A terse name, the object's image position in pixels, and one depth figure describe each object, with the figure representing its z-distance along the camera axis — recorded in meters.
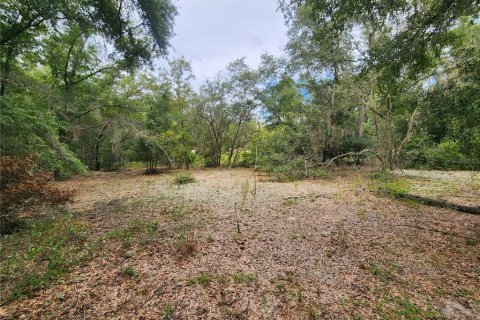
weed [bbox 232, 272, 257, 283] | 2.54
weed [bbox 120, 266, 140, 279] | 2.63
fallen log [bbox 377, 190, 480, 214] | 4.52
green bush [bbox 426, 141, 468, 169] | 9.45
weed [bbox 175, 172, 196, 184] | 8.71
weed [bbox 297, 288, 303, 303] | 2.23
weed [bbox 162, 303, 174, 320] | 2.04
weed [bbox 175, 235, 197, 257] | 3.09
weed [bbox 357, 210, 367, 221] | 4.46
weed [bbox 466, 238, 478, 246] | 3.26
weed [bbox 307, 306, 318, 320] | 2.02
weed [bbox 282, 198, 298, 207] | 5.48
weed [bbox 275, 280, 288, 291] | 2.41
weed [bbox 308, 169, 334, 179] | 9.47
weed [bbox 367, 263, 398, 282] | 2.55
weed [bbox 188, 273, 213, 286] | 2.49
